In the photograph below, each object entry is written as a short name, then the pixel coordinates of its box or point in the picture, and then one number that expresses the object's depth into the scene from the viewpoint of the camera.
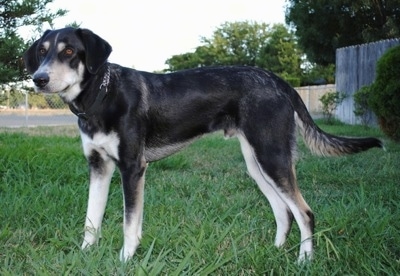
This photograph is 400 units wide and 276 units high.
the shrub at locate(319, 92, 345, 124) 15.36
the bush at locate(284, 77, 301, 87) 33.31
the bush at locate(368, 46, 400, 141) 8.38
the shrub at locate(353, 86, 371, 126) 12.02
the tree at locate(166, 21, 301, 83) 49.50
